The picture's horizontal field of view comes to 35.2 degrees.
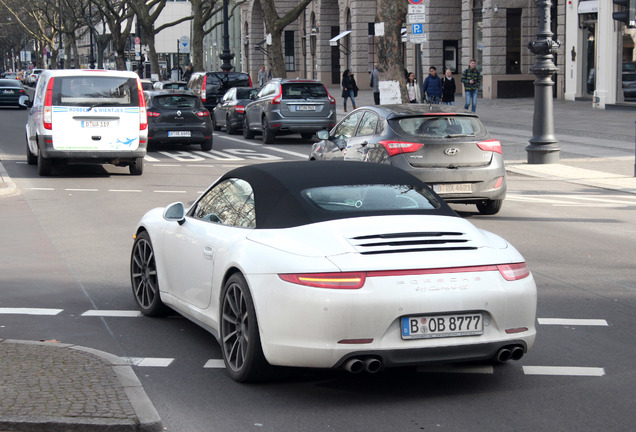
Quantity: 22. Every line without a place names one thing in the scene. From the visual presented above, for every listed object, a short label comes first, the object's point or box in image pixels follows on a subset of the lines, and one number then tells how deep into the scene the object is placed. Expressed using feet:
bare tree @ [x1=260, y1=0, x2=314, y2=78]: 135.33
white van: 59.88
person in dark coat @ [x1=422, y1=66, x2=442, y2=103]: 108.58
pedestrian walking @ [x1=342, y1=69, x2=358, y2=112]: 126.72
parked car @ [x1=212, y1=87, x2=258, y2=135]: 102.37
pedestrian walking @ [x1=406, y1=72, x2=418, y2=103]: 112.83
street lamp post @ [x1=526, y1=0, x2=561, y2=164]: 65.92
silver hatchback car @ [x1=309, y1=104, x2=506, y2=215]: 42.68
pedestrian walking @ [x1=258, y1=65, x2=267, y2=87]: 188.96
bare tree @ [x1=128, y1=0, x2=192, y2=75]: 191.52
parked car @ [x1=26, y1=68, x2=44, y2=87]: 294.25
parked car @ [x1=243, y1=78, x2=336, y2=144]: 87.61
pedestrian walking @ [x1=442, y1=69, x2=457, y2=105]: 109.70
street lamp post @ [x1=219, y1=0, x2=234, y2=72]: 161.79
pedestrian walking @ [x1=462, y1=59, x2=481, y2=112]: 107.96
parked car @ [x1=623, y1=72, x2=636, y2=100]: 114.73
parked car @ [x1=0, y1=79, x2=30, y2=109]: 160.97
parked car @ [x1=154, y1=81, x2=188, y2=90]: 105.70
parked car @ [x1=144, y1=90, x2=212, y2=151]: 82.43
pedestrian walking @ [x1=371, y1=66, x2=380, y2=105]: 125.18
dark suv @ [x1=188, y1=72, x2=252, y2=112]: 117.50
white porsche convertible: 17.49
